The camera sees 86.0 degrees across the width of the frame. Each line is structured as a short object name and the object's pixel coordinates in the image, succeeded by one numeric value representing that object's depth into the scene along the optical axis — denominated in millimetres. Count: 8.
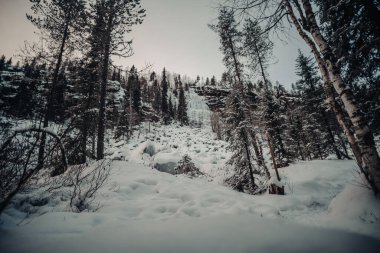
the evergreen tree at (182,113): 65325
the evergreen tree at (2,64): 53722
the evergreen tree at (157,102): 65775
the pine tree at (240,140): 10859
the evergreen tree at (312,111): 22891
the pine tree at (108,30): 10812
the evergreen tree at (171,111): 66088
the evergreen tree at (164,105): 60031
